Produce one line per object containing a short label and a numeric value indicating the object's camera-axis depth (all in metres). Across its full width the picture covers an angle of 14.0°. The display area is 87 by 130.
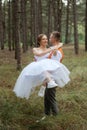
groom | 8.32
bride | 8.04
